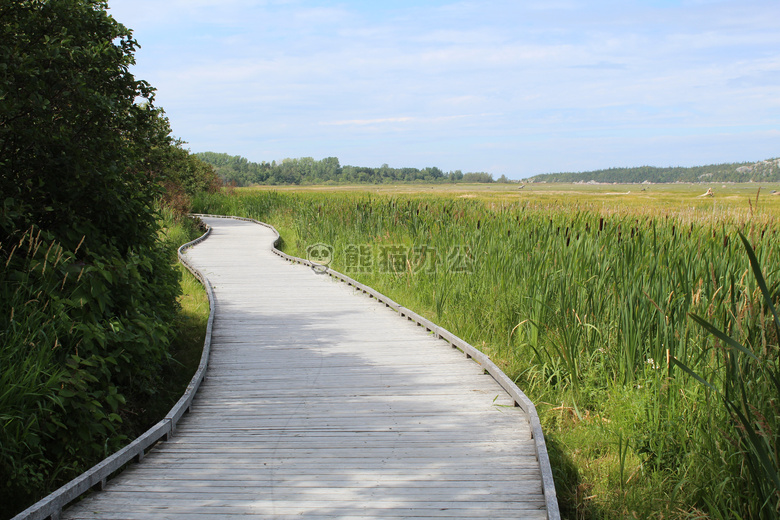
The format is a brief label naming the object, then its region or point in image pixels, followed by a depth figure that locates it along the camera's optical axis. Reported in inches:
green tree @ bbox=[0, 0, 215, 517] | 139.8
